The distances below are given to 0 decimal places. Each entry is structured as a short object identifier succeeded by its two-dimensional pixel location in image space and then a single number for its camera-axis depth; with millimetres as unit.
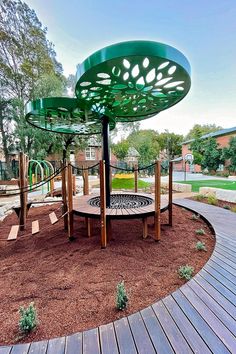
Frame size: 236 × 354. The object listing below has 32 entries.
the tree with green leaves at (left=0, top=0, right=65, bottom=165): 15039
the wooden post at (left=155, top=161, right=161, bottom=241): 3703
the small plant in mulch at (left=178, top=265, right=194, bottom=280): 2565
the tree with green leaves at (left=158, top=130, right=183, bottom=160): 42666
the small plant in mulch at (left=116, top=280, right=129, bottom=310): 2049
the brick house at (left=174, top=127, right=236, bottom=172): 25517
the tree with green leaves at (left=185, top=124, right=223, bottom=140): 46688
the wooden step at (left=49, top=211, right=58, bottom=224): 3880
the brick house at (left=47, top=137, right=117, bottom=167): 23030
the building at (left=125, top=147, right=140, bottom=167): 24038
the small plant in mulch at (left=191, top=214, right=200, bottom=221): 5360
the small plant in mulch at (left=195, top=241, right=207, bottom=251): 3436
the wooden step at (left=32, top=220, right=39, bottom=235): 3570
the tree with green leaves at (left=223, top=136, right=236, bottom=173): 21948
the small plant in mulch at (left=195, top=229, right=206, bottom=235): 4246
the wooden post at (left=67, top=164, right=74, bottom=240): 3939
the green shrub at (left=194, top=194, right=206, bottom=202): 7896
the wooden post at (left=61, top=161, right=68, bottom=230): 4409
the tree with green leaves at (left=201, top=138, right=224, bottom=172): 24886
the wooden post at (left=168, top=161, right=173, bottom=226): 4543
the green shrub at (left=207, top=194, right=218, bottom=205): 7101
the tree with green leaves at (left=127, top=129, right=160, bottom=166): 27859
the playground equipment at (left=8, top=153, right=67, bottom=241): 4562
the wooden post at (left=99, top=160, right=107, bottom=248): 3461
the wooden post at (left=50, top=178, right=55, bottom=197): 8586
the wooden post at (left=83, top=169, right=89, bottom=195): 6544
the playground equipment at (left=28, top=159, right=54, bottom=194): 8643
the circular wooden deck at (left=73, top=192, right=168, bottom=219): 3836
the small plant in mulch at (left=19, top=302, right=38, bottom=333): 1808
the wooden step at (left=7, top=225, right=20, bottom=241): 3399
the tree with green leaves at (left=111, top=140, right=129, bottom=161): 26500
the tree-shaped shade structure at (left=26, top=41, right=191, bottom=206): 2633
